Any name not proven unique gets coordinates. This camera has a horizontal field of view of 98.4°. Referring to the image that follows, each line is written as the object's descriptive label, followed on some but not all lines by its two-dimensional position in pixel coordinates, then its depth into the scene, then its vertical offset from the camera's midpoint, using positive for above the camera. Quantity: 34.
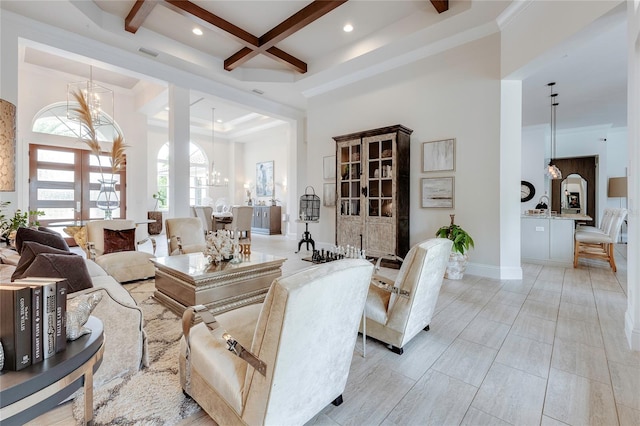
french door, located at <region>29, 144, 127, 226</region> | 6.29 +0.67
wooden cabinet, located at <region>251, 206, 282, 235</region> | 9.64 -0.28
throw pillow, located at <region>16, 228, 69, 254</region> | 2.23 -0.22
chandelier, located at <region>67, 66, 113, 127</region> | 5.50 +2.68
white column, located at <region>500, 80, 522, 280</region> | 4.04 +0.53
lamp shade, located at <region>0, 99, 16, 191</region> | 1.43 +0.34
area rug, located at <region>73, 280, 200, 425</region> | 1.47 -1.09
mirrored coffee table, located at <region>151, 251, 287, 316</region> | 2.61 -0.72
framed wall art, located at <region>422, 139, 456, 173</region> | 4.51 +0.95
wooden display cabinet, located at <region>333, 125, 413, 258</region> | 4.75 +0.40
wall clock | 7.95 +0.63
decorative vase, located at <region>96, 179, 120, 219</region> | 4.64 +0.09
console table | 0.79 -0.54
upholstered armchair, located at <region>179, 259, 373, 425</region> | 1.05 -0.65
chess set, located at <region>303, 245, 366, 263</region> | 3.01 -0.73
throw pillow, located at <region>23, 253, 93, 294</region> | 1.62 -0.36
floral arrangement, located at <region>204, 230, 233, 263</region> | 2.99 -0.39
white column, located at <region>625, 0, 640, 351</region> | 2.16 +0.28
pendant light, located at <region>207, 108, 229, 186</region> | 10.75 +1.43
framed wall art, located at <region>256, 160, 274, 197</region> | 10.75 +1.29
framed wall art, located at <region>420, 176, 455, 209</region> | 4.55 +0.34
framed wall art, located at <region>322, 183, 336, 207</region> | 6.26 +0.39
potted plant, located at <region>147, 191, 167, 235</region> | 8.95 -0.40
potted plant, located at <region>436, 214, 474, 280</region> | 4.06 -0.62
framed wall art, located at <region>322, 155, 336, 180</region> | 6.24 +1.03
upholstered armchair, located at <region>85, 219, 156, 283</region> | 3.63 -0.56
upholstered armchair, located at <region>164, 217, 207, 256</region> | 4.04 -0.38
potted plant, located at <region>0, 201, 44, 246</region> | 3.14 -0.19
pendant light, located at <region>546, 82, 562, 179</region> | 5.89 +2.44
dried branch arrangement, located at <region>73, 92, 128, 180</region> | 3.90 +1.10
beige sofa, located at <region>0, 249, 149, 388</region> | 1.70 -0.80
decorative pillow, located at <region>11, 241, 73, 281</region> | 1.75 -0.29
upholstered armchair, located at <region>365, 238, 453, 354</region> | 2.02 -0.67
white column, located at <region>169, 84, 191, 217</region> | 5.47 +1.21
